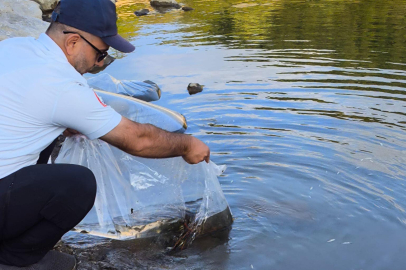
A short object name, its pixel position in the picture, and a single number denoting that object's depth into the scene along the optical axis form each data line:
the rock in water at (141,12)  19.49
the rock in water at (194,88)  7.41
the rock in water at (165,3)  21.33
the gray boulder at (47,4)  17.91
